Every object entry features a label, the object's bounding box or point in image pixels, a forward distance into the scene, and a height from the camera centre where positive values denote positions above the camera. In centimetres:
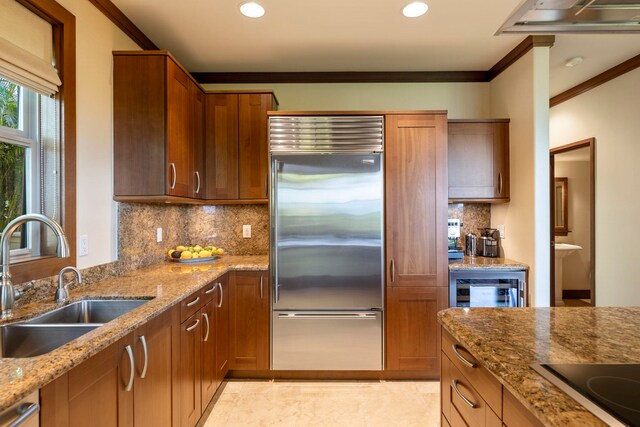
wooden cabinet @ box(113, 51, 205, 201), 209 +57
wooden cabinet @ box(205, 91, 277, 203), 277 +56
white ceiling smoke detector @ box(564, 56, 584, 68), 284 +134
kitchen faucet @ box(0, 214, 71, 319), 125 -15
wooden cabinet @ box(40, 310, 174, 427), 93 -60
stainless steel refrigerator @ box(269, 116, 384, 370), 252 -24
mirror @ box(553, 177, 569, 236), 465 +7
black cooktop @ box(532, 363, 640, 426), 66 -41
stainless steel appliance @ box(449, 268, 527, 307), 253 -60
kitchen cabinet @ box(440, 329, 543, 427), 86 -58
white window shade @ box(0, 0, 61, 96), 140 +79
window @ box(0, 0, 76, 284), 150 +42
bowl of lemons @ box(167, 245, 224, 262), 260 -34
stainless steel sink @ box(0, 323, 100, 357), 124 -48
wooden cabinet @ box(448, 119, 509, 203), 282 +48
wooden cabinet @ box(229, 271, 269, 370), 254 -85
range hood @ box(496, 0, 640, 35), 94 +61
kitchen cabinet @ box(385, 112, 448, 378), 254 -20
